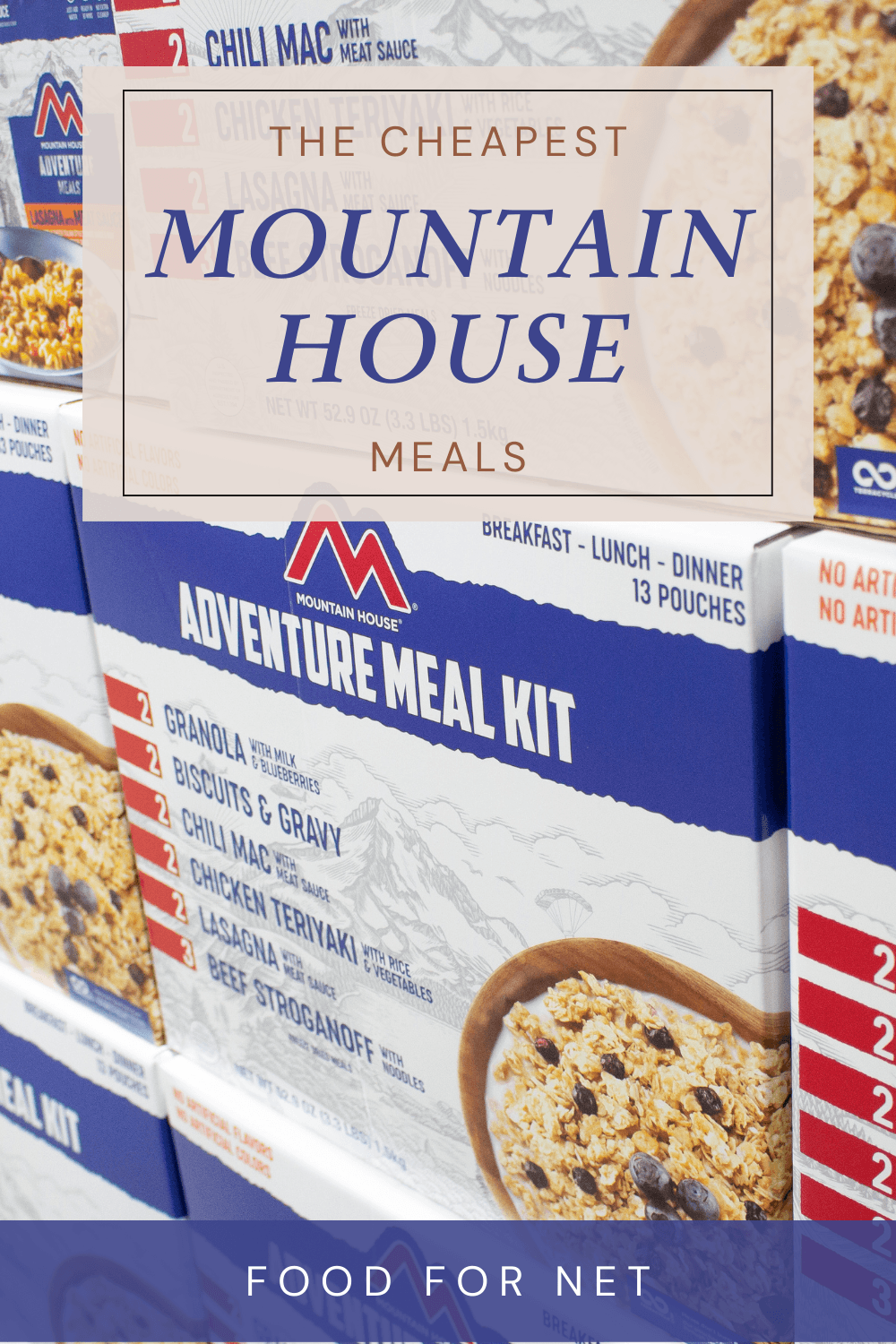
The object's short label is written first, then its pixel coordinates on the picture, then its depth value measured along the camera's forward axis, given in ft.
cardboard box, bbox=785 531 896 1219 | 1.94
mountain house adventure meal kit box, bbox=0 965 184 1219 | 3.96
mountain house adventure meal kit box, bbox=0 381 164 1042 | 3.37
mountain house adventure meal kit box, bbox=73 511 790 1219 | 2.21
